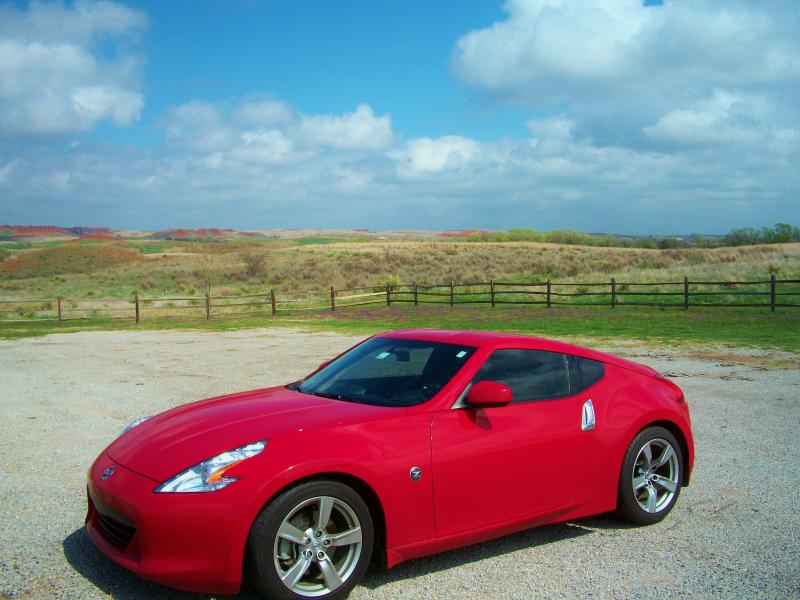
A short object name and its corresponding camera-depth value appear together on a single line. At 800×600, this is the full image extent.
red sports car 3.62
